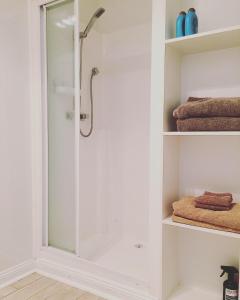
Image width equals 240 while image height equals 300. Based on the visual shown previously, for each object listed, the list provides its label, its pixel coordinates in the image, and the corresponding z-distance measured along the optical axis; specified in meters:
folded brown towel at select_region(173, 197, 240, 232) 1.44
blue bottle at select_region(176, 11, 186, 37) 1.59
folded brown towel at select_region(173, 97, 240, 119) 1.45
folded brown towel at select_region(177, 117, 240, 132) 1.46
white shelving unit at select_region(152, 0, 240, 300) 1.67
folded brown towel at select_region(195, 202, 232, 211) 1.53
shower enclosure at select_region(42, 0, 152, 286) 2.20
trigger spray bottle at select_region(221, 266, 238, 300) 1.61
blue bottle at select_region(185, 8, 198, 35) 1.57
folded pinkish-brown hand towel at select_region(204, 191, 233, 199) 1.61
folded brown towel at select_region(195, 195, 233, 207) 1.53
